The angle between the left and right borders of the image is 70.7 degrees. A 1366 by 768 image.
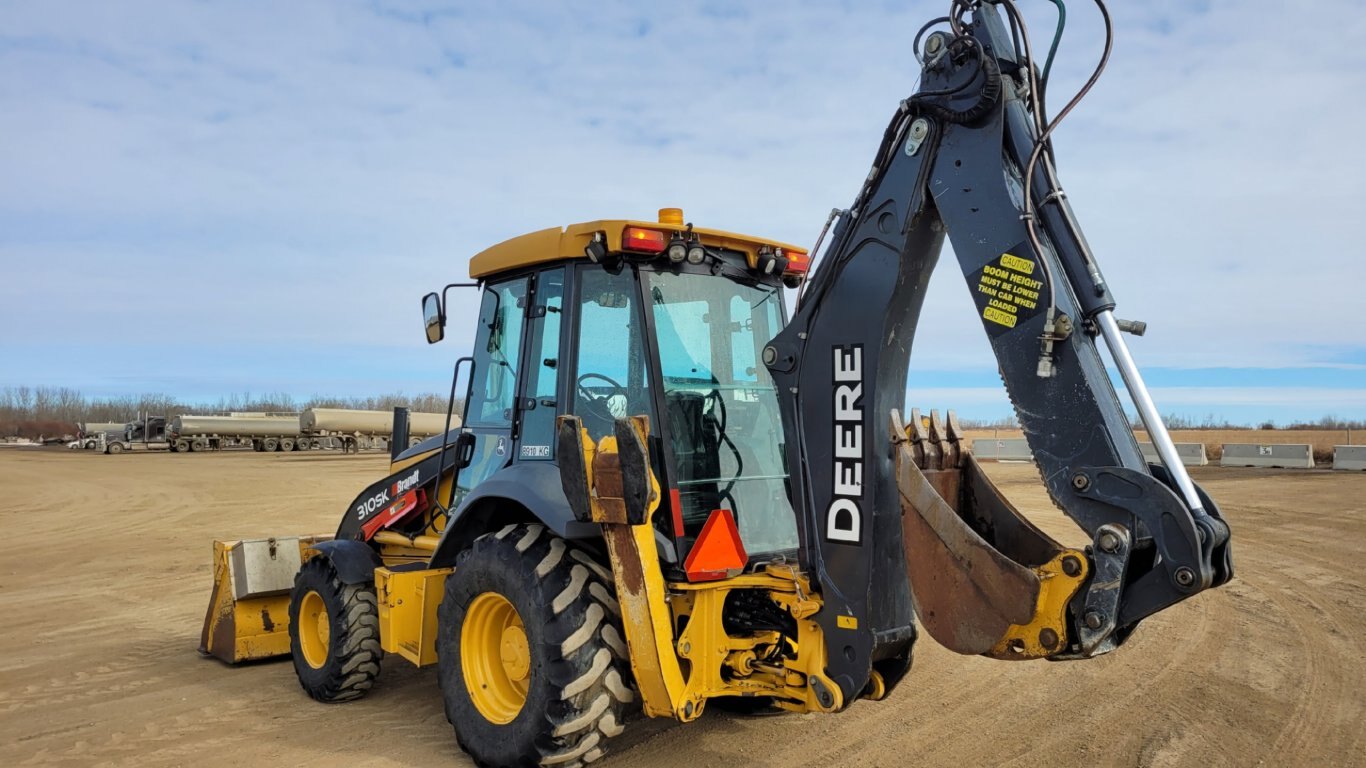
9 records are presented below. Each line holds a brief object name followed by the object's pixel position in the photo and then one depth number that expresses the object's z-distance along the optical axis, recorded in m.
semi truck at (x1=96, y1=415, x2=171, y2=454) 51.44
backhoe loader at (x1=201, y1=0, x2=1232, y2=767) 3.30
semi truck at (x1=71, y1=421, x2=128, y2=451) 55.45
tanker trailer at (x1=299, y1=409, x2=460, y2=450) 47.50
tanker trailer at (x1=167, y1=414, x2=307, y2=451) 47.38
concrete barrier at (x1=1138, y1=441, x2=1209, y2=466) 23.91
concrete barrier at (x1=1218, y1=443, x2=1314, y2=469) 22.67
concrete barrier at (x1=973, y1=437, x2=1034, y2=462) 27.52
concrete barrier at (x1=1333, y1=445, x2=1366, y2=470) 21.73
